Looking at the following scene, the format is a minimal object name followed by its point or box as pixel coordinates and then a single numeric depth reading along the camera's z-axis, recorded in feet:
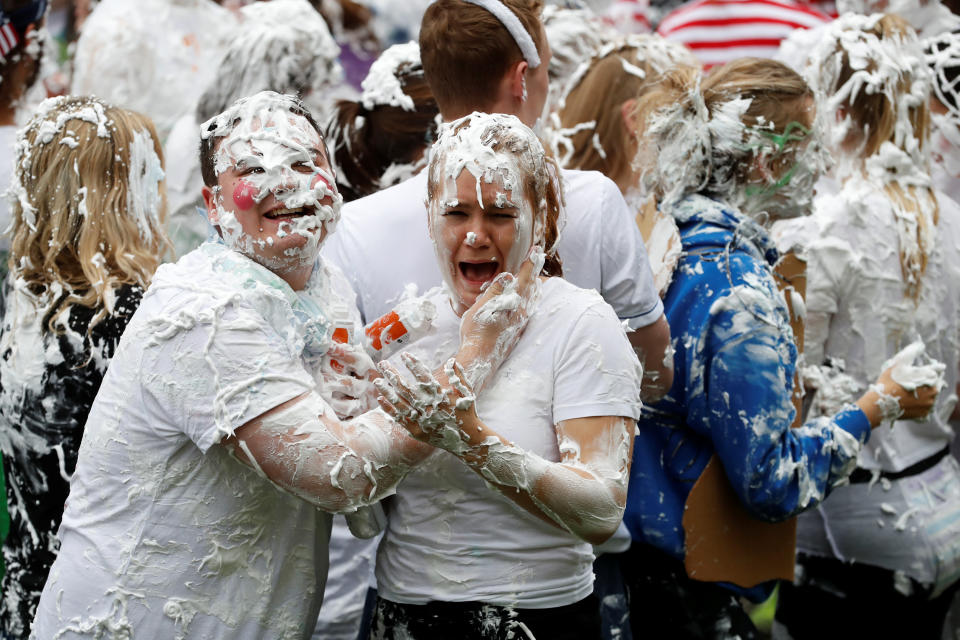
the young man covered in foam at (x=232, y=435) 13.69
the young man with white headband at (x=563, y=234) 18.45
